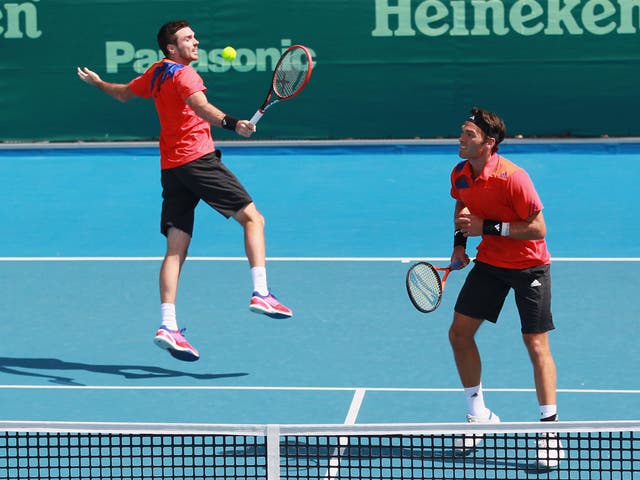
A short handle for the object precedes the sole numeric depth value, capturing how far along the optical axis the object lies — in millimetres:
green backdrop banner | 30281
